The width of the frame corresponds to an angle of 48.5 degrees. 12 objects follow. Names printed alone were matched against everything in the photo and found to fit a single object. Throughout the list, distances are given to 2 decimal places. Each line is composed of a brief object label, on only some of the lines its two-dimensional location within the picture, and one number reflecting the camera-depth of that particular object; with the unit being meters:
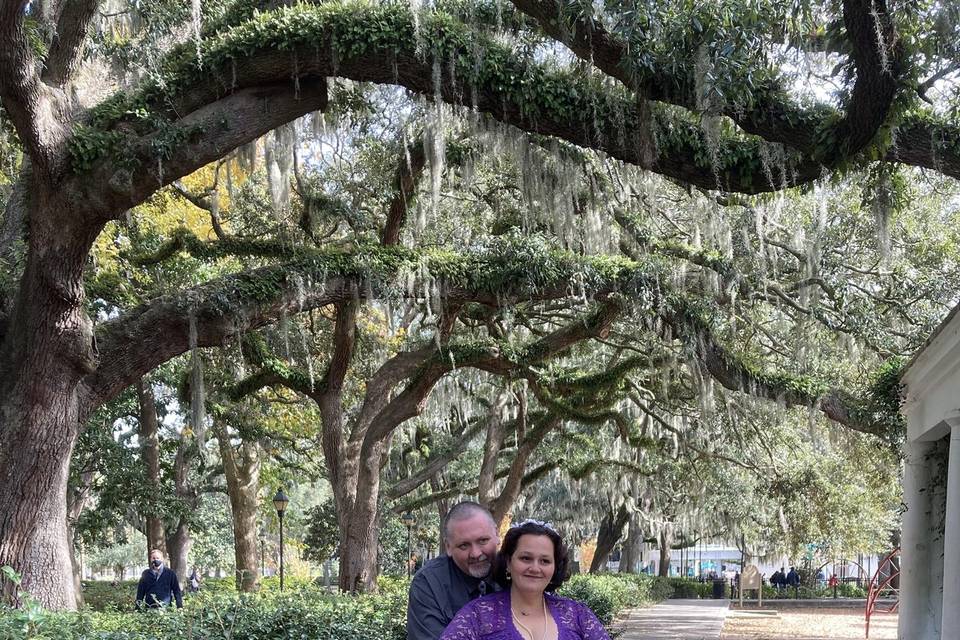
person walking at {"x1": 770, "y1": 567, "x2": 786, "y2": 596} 40.59
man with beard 3.45
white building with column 9.99
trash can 35.16
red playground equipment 16.10
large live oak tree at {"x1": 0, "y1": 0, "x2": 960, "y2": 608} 6.73
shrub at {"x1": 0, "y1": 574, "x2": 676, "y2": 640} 5.41
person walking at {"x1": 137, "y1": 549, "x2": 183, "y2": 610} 10.90
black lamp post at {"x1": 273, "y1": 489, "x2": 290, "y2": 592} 19.08
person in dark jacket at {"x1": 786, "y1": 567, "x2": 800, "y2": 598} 39.17
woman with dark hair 3.09
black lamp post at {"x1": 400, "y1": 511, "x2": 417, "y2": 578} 25.19
